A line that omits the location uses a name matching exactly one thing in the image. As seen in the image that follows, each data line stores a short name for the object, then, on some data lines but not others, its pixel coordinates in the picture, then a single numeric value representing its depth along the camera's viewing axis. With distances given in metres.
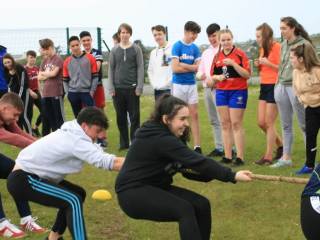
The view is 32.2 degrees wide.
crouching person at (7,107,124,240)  4.68
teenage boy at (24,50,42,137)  12.37
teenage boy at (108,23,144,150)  9.67
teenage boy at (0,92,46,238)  5.57
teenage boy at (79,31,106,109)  10.40
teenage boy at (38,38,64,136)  10.30
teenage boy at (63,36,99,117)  9.80
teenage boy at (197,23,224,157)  8.84
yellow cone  6.88
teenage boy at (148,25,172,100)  9.82
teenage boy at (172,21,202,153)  9.05
